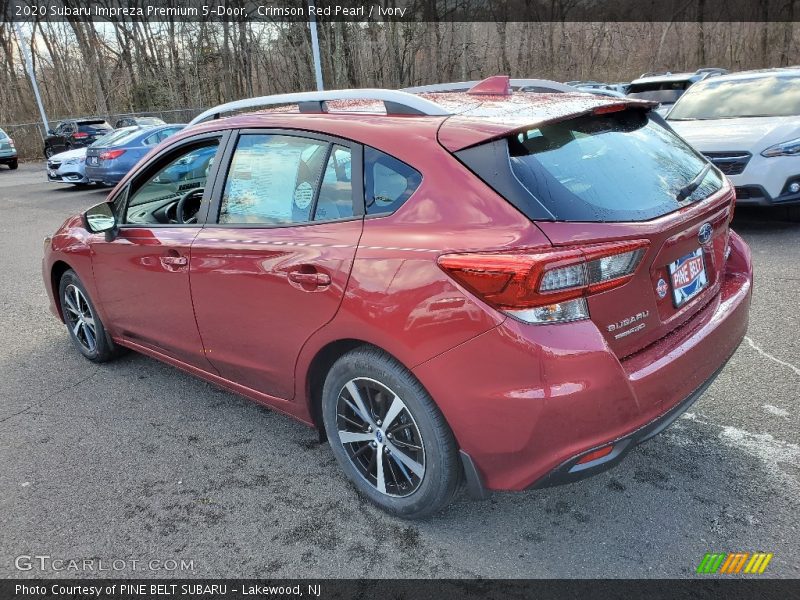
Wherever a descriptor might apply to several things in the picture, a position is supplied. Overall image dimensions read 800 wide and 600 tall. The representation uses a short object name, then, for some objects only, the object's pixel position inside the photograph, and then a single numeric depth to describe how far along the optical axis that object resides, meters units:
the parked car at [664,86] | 14.52
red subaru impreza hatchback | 2.12
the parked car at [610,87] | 19.37
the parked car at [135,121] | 18.71
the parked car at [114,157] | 14.24
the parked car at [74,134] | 22.52
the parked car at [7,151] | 22.91
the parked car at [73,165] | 15.49
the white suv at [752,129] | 6.49
